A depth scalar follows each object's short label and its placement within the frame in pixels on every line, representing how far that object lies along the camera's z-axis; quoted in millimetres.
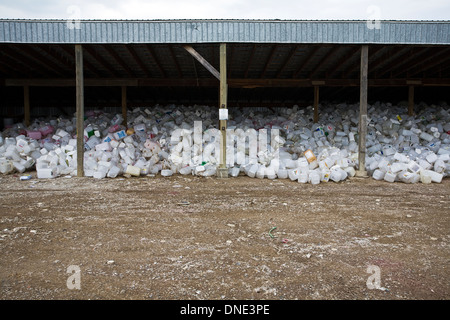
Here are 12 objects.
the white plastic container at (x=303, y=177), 7355
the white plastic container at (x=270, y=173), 7781
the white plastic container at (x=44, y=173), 7699
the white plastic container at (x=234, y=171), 8034
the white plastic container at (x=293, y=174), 7480
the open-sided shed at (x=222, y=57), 7539
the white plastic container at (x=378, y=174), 7621
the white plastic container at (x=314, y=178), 7261
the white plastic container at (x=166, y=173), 8094
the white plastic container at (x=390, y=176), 7414
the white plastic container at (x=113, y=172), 7738
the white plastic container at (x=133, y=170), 7895
